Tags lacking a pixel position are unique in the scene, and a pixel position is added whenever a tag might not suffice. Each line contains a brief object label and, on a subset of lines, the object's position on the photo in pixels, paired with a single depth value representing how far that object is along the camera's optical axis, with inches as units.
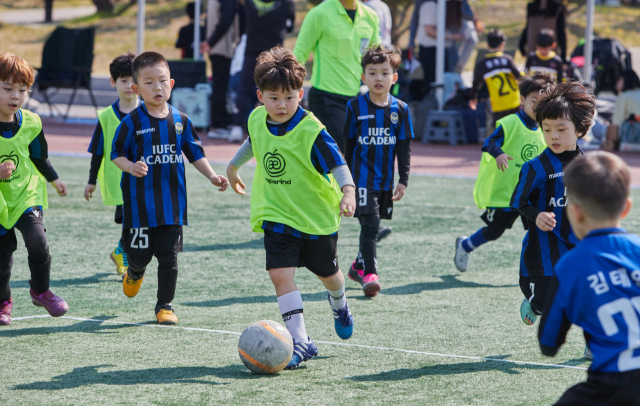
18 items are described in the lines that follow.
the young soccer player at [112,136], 442.9
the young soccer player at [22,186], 363.6
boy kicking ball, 323.6
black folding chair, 1277.1
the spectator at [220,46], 1078.4
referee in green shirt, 564.7
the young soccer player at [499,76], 892.6
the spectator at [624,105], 1036.5
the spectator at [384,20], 690.2
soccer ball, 302.0
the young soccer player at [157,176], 374.3
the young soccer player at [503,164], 441.1
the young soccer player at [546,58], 922.7
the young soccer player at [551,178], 323.3
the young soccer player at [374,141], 449.1
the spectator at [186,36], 1336.1
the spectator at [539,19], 1170.6
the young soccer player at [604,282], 190.4
